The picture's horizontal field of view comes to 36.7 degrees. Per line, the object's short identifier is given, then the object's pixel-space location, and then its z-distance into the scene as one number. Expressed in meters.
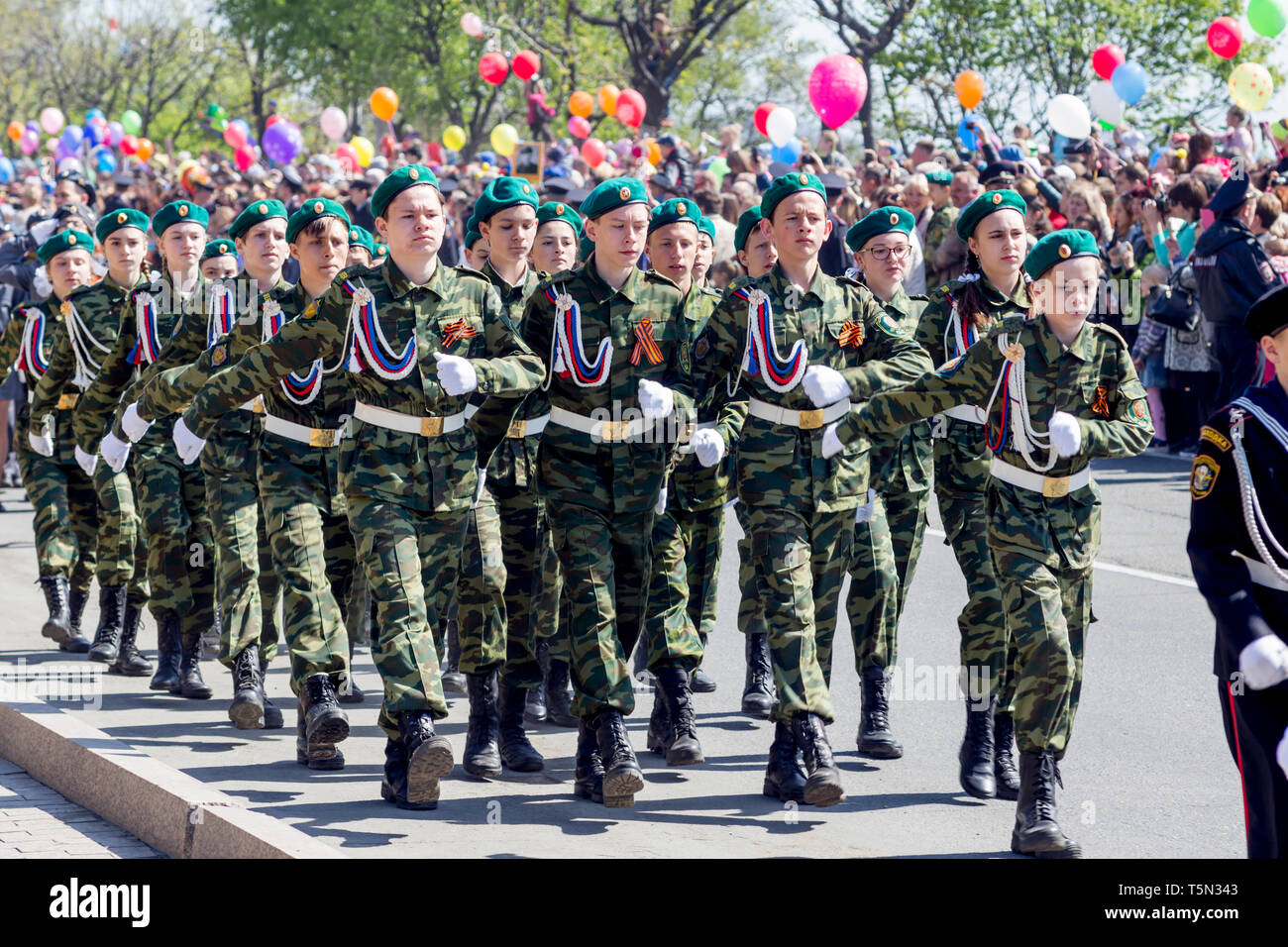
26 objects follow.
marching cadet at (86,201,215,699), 8.78
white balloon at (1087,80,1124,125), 21.61
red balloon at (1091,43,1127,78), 22.12
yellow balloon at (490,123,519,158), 27.02
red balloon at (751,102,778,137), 22.35
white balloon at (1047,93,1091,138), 19.50
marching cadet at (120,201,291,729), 8.11
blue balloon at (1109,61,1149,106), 21.30
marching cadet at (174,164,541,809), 6.52
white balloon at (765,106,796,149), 21.94
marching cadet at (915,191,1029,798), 7.18
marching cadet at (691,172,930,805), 6.80
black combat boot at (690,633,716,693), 8.86
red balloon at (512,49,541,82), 28.53
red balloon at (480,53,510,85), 28.66
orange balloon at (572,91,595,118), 28.22
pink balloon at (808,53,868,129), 20.38
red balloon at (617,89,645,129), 26.94
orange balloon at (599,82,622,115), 26.86
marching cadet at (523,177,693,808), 6.81
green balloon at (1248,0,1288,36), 17.80
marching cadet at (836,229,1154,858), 6.12
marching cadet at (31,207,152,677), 9.40
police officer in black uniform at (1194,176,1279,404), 13.79
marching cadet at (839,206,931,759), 7.68
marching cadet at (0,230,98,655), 9.91
